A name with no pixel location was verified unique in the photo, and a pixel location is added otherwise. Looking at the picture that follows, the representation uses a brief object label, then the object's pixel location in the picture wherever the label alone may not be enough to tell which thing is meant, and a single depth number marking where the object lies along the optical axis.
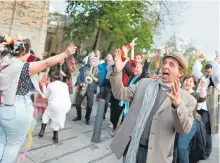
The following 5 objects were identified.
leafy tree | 20.92
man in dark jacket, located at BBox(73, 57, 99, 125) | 6.65
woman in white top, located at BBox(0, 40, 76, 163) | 2.95
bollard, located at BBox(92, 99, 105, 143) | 5.45
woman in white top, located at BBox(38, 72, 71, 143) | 4.96
